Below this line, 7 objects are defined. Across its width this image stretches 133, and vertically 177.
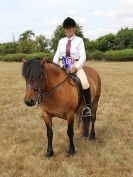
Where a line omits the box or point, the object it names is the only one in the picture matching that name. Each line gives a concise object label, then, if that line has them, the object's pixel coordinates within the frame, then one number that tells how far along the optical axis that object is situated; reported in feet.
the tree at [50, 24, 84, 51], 204.98
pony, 20.30
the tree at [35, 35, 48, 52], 245.65
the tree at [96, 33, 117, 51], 228.02
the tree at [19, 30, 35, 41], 292.40
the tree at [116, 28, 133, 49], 226.17
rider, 23.59
